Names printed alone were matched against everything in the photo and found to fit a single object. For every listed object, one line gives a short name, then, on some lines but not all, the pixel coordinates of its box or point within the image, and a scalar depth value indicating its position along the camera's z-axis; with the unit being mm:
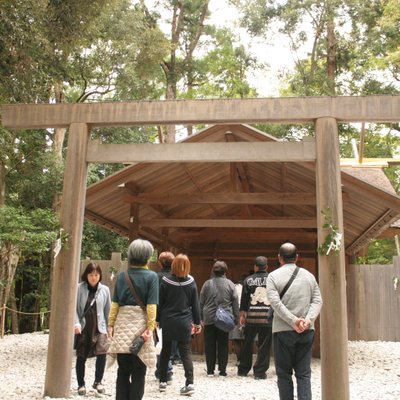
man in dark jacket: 7102
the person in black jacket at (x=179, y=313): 5691
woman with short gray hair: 4102
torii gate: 5594
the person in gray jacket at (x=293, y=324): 4406
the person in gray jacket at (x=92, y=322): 5629
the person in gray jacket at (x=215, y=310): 7102
